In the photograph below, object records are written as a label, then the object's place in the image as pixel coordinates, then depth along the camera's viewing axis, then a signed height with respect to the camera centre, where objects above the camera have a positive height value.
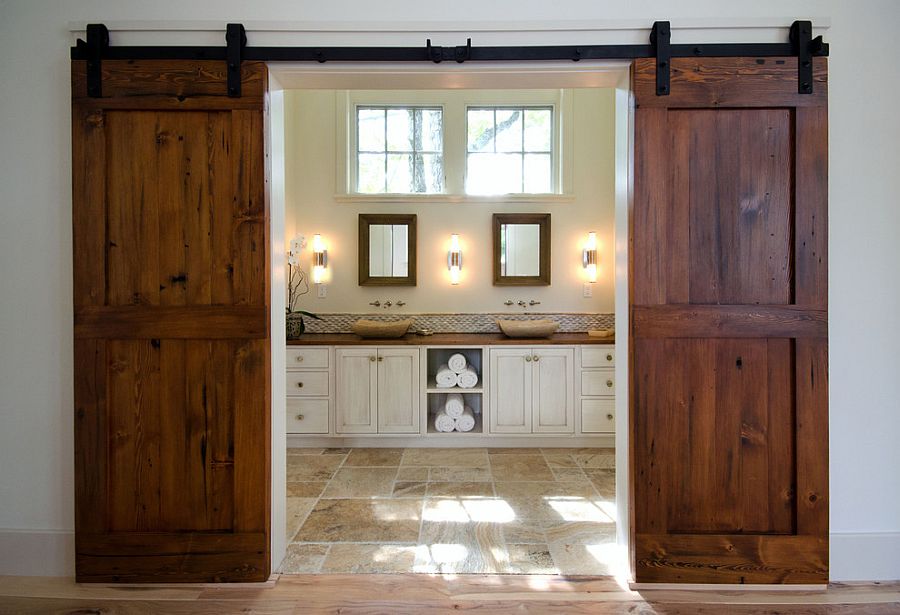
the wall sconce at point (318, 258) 4.24 +0.39
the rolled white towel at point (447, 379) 3.75 -0.63
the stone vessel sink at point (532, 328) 3.88 -0.23
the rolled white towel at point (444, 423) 3.73 -0.98
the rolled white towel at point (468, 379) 3.75 -0.63
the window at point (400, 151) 4.32 +1.39
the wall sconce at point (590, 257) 4.28 +0.40
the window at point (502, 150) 4.33 +1.40
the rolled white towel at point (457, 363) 3.76 -0.50
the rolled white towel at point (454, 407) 3.73 -0.85
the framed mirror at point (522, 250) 4.28 +0.46
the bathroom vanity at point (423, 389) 3.72 -0.71
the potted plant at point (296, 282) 4.02 +0.17
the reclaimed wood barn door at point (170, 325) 1.90 -0.10
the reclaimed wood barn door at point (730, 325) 1.88 -0.10
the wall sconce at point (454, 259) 4.25 +0.38
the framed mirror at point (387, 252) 4.27 +0.45
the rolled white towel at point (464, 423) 3.74 -0.98
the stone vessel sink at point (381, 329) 3.84 -0.23
